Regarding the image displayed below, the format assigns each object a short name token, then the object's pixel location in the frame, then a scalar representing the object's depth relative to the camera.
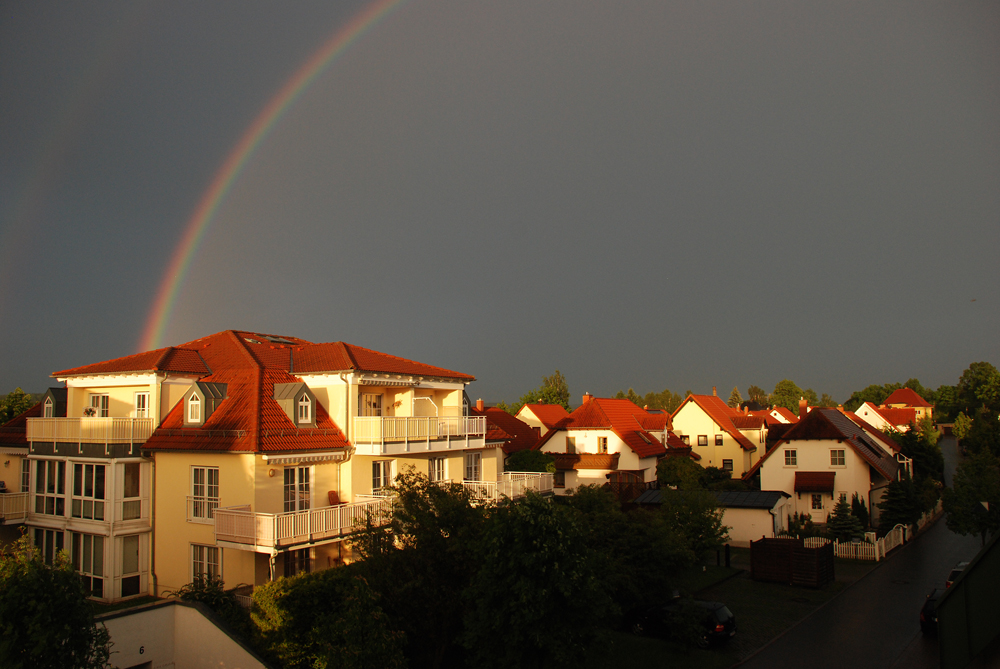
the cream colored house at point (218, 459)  20.50
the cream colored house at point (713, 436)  61.91
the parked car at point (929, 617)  20.16
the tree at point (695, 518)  26.39
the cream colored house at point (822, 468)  39.19
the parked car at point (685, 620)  19.03
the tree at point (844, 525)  33.97
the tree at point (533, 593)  12.84
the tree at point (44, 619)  10.75
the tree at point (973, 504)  31.05
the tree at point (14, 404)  43.36
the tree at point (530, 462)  39.41
